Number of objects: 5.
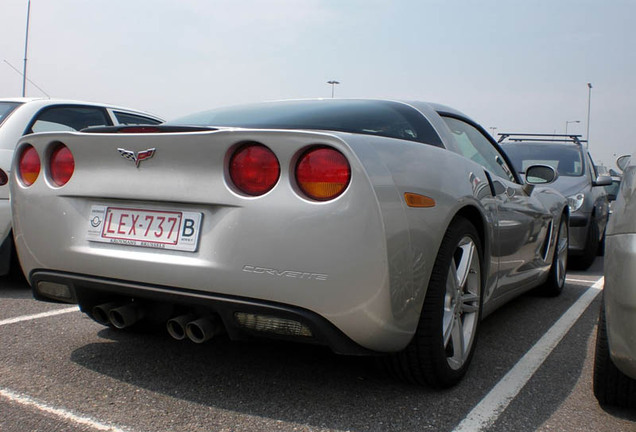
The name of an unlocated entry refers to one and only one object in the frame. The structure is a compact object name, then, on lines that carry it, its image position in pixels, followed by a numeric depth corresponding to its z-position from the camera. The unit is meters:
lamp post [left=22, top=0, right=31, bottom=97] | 22.38
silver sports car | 2.21
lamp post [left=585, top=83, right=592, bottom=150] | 55.53
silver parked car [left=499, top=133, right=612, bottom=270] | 6.92
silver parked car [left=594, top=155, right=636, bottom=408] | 2.12
